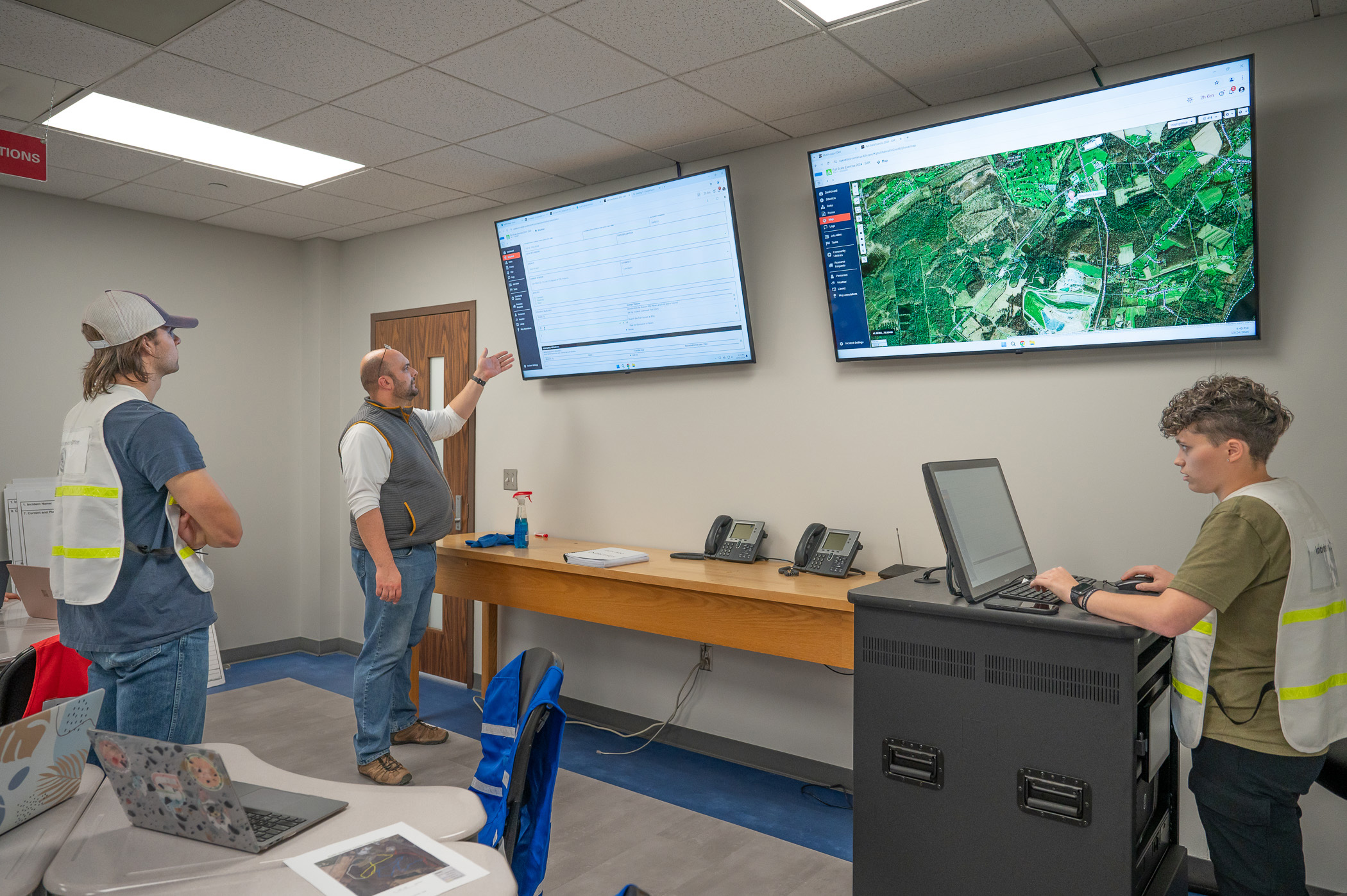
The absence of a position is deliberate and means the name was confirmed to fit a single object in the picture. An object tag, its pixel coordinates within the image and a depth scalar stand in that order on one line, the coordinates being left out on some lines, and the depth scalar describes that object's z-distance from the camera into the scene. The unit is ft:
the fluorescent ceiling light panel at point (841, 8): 7.98
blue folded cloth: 13.30
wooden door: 15.76
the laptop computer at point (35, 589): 9.29
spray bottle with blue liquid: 13.16
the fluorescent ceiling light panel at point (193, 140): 11.00
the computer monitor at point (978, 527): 6.32
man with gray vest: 10.89
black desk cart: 5.73
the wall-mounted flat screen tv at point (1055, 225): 8.01
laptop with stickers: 4.11
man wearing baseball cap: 6.33
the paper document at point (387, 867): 4.01
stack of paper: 11.50
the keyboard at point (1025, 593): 6.35
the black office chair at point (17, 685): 6.09
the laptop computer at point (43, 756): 4.29
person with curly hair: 5.84
